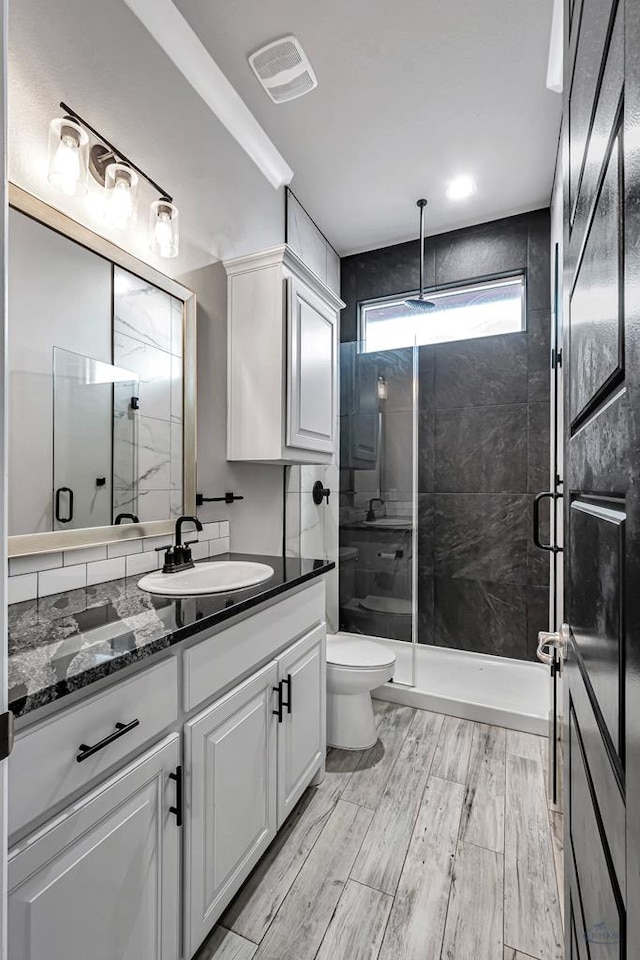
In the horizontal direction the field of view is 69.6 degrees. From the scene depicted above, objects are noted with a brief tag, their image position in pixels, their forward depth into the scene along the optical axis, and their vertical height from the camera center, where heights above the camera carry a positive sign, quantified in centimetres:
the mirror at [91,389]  121 +29
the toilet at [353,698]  208 -99
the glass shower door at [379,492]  288 -5
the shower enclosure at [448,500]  288 -10
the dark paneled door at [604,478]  38 +1
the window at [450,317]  302 +117
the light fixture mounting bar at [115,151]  134 +108
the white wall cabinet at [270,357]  196 +56
